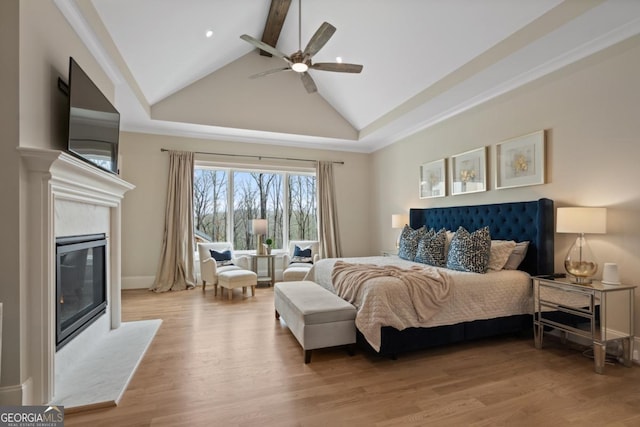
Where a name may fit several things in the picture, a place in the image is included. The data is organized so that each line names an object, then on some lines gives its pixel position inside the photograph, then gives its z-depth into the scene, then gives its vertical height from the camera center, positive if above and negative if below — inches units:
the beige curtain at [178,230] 219.5 -11.3
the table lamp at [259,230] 230.1 -12.1
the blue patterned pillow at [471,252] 133.4 -17.2
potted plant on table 237.2 -23.9
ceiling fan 112.6 +62.4
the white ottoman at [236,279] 192.2 -40.4
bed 109.9 -33.3
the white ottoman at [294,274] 209.5 -40.2
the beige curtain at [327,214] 262.1 -0.8
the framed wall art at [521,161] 138.7 +23.7
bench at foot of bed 107.3 -37.9
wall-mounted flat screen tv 93.4 +30.7
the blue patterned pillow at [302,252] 239.5 -29.4
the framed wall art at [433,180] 193.0 +20.9
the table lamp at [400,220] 219.1 -5.1
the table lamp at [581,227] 108.0 -5.4
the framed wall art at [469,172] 167.2 +22.6
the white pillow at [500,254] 135.0 -18.0
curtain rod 235.5 +44.6
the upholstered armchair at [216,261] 206.2 -33.0
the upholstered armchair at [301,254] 227.1 -31.6
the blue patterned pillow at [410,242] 176.6 -17.0
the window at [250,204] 246.5 +7.6
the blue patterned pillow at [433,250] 158.4 -19.0
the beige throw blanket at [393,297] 105.6 -29.7
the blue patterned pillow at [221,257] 218.3 -30.3
